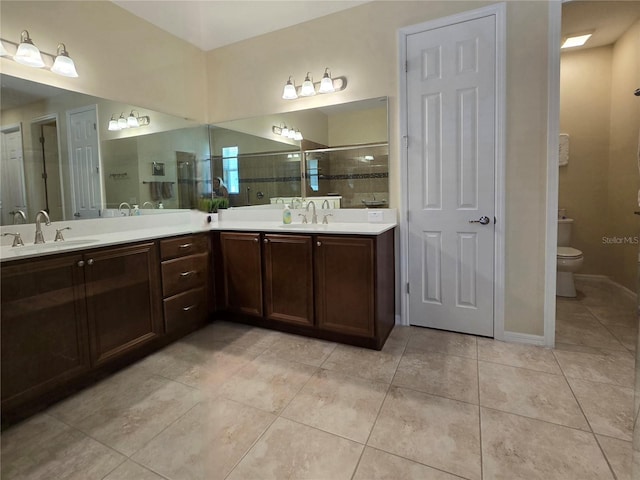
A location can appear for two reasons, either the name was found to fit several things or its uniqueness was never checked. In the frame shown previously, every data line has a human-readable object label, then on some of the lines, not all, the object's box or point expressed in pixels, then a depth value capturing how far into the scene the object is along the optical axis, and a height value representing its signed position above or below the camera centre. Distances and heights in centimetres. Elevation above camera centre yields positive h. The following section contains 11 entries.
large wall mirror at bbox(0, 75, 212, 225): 186 +45
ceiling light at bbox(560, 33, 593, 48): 324 +172
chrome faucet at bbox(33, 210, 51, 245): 194 -3
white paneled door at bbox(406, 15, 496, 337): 225 +28
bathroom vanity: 157 -48
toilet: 315 -60
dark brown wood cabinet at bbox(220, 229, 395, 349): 218 -51
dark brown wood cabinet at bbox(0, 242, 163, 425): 150 -52
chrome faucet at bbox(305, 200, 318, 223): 281 -1
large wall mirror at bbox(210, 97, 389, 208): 260 +52
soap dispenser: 280 -1
